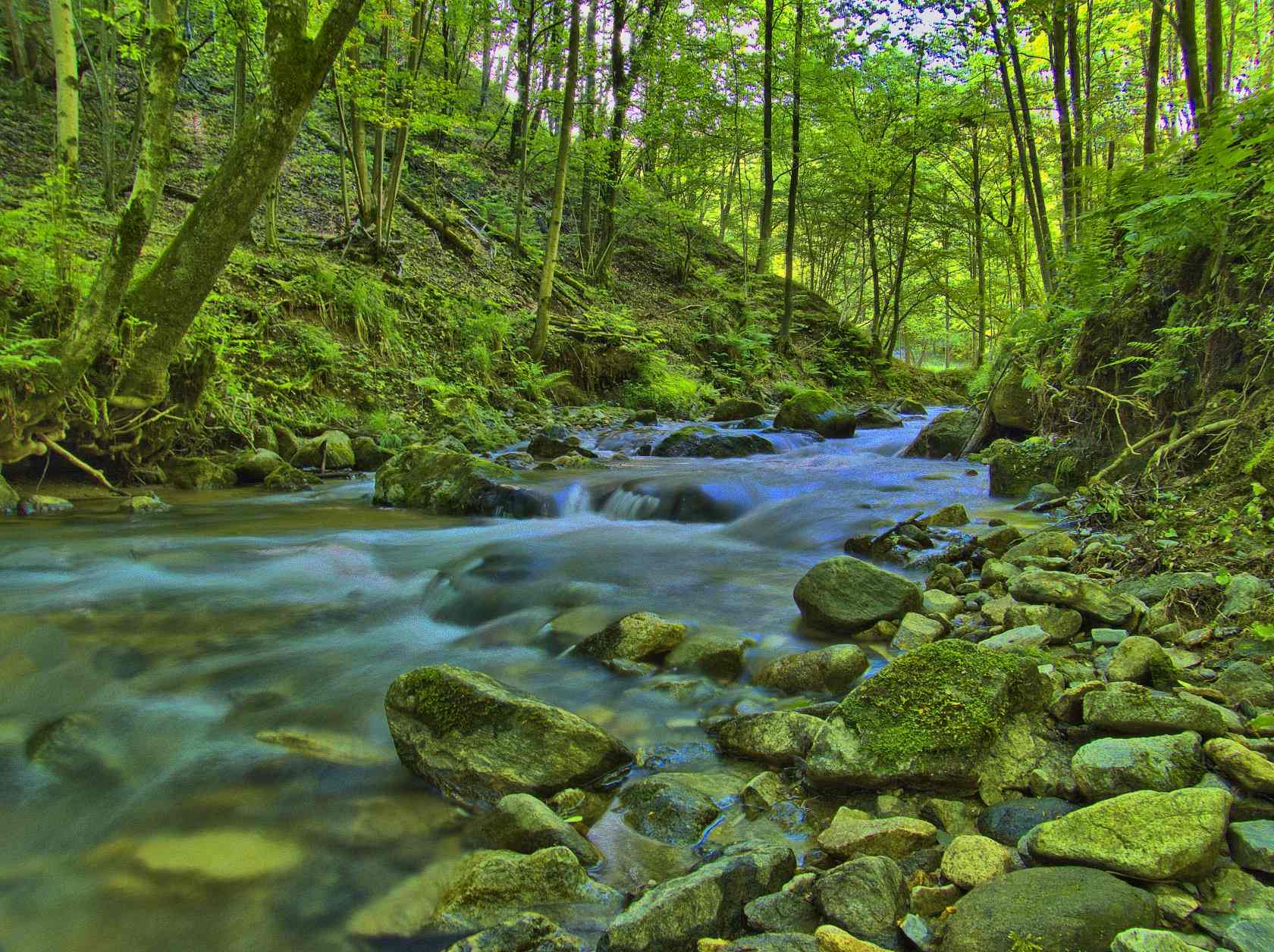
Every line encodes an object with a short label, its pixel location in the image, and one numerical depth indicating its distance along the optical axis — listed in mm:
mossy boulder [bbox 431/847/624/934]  2156
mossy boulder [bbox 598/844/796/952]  1931
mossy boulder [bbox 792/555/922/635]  4160
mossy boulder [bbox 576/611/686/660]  4062
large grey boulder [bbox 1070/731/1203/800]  2146
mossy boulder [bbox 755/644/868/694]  3520
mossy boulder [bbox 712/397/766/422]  15867
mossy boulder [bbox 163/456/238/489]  8188
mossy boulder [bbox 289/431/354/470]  9734
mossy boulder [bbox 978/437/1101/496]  6727
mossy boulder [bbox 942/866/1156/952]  1615
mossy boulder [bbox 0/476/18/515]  6508
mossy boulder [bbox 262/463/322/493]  8477
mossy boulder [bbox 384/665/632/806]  2787
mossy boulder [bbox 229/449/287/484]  8695
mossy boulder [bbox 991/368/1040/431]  8422
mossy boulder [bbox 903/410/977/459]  10789
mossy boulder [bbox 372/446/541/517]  7996
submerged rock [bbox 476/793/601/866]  2441
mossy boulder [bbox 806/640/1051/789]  2494
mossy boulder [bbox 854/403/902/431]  15797
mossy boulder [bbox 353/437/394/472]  10172
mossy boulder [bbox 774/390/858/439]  14062
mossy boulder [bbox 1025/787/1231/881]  1761
